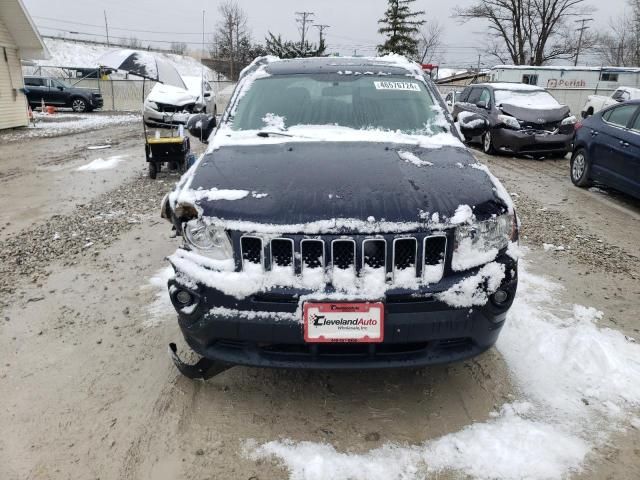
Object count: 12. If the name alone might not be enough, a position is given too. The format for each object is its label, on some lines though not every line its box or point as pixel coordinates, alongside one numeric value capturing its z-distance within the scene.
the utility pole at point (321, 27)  68.95
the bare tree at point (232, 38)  67.50
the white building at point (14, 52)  17.77
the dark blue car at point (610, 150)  6.95
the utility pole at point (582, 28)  57.91
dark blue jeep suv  2.35
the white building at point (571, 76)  33.12
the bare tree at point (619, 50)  60.12
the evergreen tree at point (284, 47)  26.80
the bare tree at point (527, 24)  43.88
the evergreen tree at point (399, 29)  44.72
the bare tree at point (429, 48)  69.13
